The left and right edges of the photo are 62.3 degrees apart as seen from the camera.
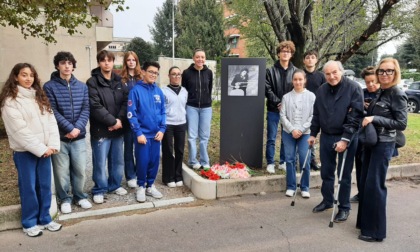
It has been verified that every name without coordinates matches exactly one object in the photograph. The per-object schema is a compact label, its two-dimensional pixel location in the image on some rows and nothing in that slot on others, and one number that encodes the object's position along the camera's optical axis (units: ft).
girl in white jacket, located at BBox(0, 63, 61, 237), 12.29
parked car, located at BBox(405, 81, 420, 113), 59.31
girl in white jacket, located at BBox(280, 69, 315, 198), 16.69
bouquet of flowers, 17.87
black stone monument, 19.39
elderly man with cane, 14.11
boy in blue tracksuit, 15.65
